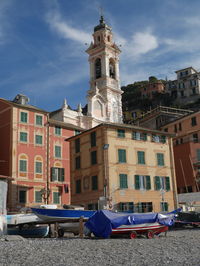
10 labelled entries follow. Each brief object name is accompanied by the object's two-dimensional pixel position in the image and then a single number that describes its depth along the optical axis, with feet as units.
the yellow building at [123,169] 108.47
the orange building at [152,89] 338.44
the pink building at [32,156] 130.62
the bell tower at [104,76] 216.13
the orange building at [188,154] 144.97
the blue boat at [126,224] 67.77
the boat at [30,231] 83.79
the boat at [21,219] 83.56
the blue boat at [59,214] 75.77
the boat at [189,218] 94.48
